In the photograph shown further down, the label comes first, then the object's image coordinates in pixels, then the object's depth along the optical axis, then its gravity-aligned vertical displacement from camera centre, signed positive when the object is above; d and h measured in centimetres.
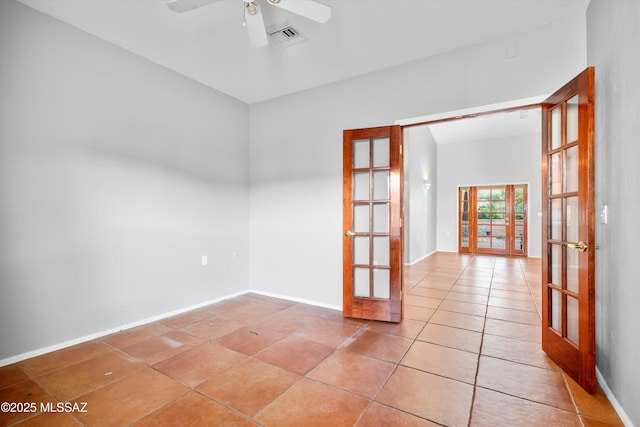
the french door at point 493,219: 807 -18
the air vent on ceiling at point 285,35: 265 +168
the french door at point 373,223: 324 -12
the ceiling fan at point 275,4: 198 +143
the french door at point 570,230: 192 -13
